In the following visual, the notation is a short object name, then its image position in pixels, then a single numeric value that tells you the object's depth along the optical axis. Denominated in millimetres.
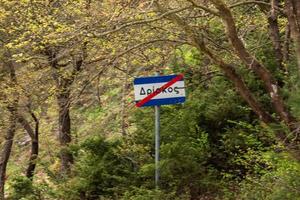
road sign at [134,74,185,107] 12059
